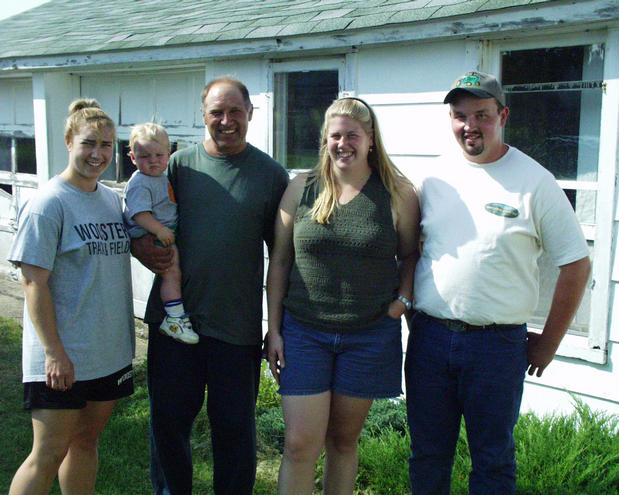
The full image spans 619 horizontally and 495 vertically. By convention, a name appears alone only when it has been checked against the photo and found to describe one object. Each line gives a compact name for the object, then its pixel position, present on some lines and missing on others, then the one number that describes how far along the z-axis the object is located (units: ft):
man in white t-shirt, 8.21
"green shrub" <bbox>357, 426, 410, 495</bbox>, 11.64
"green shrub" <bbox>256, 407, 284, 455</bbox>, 13.78
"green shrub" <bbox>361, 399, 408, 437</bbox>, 13.67
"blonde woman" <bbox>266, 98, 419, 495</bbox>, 8.73
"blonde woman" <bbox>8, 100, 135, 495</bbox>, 8.45
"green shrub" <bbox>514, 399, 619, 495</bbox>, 10.78
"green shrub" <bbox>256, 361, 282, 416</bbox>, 15.30
